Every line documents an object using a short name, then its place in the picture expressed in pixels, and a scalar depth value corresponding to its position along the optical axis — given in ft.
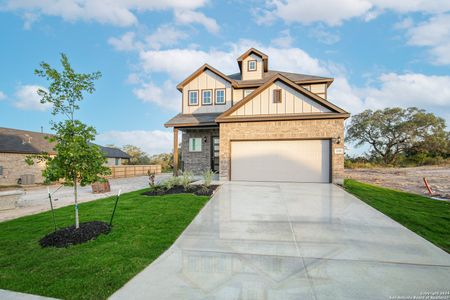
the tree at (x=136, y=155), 108.37
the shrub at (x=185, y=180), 29.48
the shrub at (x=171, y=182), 29.73
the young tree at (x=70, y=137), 13.53
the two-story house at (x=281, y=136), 34.42
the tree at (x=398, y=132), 92.17
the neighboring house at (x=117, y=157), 93.21
